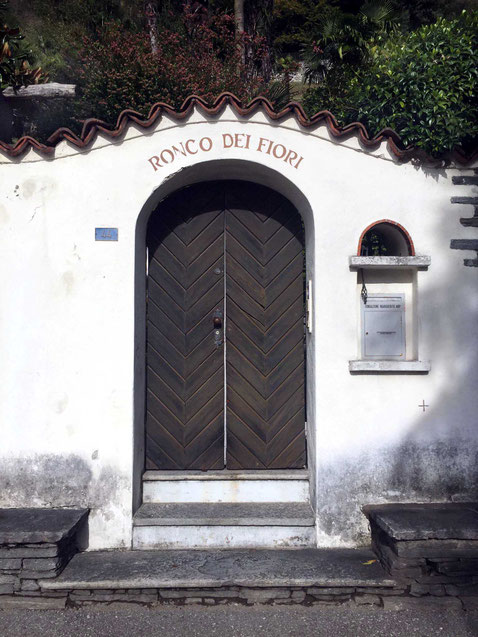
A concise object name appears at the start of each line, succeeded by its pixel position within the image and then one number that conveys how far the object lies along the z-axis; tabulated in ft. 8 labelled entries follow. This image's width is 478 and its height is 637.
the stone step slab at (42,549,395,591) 11.29
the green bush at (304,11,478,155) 13.43
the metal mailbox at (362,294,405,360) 13.99
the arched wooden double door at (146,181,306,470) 14.85
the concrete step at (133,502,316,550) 13.19
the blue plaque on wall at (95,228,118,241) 13.57
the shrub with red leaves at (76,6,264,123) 23.49
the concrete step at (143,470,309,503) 14.19
